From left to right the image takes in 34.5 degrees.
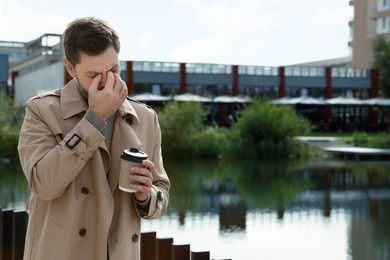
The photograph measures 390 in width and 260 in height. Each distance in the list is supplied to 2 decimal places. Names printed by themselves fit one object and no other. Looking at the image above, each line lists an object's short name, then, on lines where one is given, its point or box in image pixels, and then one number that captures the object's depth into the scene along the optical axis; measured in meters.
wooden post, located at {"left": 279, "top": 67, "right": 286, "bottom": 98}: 46.72
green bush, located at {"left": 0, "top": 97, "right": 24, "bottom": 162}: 22.19
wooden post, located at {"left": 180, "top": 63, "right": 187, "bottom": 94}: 43.78
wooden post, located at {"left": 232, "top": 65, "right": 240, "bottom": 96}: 45.16
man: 1.92
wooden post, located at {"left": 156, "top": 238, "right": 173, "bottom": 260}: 3.06
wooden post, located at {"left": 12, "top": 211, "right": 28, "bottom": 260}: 3.64
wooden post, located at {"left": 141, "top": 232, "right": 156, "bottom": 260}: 3.17
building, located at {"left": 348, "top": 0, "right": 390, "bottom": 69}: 62.34
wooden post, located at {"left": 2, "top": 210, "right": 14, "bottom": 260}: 3.71
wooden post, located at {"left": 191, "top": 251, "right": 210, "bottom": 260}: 2.86
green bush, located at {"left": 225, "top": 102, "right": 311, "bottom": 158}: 26.14
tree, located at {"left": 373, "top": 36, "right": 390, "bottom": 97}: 49.12
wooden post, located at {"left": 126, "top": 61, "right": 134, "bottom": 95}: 41.53
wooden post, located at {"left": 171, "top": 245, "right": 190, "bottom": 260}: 2.98
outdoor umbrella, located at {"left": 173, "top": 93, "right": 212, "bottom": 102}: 37.15
